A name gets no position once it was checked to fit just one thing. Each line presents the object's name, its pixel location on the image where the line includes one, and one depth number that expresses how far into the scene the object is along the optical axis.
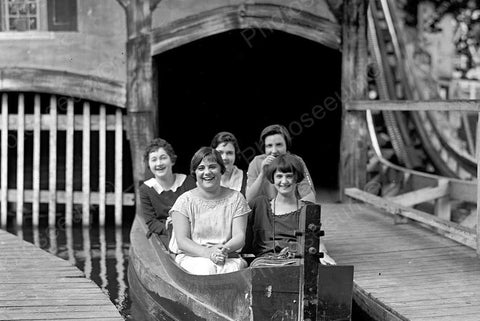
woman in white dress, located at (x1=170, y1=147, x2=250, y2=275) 5.51
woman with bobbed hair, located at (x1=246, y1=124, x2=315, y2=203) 6.26
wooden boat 4.49
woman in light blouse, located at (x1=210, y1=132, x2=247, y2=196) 6.71
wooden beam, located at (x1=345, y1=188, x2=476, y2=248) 6.59
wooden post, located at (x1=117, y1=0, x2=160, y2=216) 9.39
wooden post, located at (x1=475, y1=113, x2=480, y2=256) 6.36
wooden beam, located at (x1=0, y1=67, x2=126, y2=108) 9.57
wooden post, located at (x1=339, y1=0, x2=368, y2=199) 9.48
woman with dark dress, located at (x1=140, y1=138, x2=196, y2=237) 6.79
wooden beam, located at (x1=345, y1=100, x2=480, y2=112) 6.49
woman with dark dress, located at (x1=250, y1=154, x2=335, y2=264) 5.51
